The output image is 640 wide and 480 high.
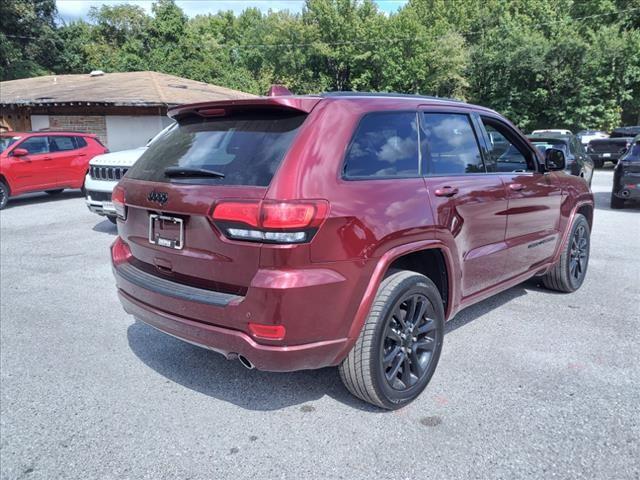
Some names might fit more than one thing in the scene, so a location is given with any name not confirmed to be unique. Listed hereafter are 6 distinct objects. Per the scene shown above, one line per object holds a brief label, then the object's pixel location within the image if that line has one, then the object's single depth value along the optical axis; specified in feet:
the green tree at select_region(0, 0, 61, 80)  104.01
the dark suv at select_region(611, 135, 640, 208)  34.78
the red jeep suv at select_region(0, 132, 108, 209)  38.96
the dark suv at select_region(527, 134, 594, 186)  37.19
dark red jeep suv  8.84
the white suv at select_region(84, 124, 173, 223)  26.76
